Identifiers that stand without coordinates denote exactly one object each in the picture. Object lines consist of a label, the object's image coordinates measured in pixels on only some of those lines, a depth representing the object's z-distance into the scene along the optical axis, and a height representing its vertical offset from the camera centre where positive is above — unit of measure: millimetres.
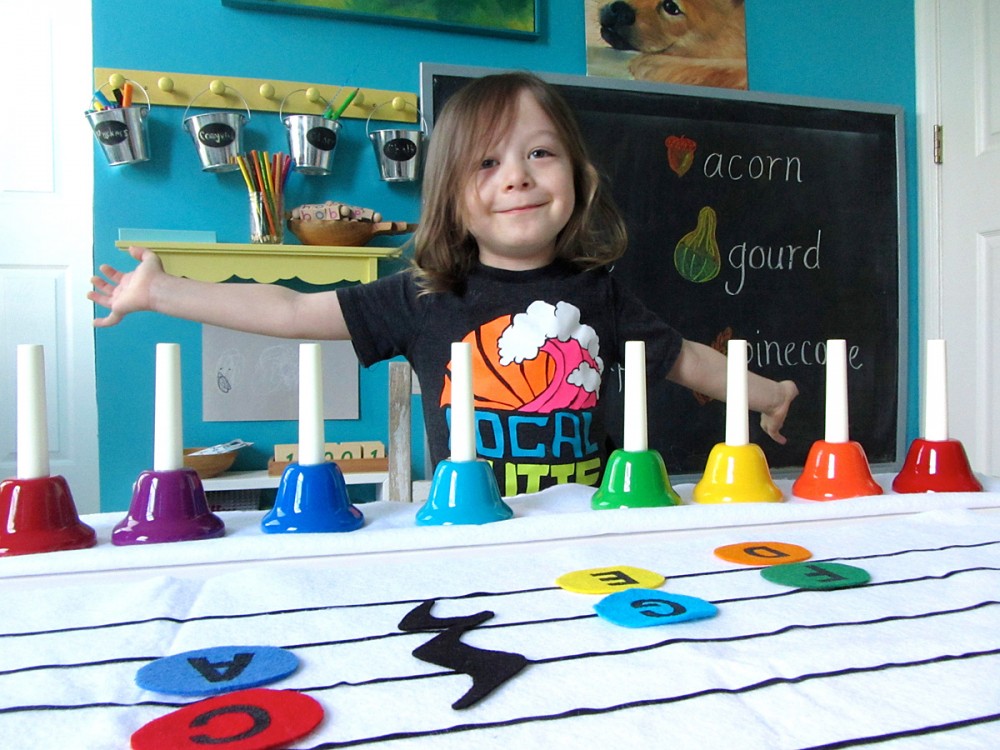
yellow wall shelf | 1595 +241
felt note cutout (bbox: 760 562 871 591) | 377 -104
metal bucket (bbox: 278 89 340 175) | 1659 +506
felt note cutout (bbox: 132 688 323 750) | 226 -107
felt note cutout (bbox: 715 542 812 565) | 425 -104
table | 243 -108
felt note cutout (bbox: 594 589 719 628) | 328 -105
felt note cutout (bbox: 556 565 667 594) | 373 -104
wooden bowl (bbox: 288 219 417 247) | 1649 +309
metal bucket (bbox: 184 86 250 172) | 1620 +505
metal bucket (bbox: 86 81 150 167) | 1596 +509
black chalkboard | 1892 +354
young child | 875 +83
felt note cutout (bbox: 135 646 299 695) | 265 -106
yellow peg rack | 1670 +628
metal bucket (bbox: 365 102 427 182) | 1726 +499
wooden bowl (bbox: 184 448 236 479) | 1543 -178
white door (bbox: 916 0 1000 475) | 2088 +443
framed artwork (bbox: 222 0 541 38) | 1743 +836
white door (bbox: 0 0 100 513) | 1936 +382
